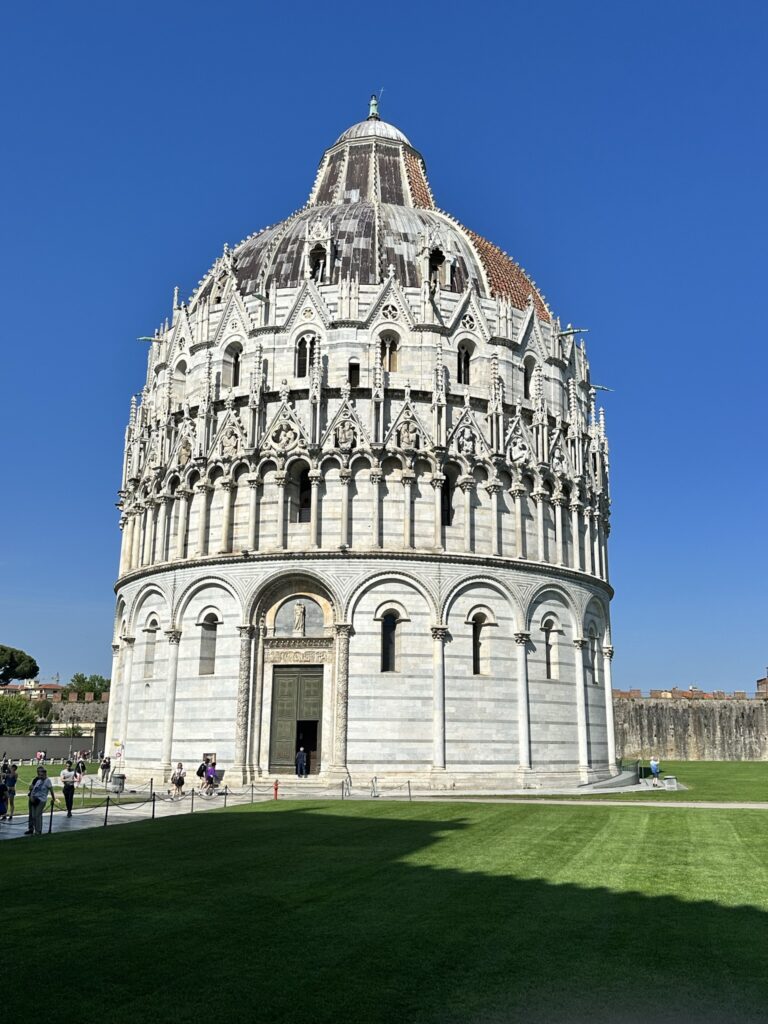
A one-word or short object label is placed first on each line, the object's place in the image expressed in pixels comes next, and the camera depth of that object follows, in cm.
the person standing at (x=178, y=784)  3806
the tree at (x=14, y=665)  12181
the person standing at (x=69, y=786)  3127
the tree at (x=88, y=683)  13850
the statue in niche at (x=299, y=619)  4228
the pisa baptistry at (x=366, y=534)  4153
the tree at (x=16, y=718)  8519
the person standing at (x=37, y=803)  2541
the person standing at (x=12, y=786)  3101
